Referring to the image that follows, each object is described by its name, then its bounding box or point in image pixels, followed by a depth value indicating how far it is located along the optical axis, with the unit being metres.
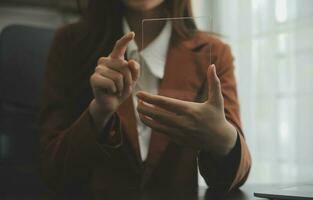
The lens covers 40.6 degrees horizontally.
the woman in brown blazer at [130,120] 0.78
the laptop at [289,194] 0.63
